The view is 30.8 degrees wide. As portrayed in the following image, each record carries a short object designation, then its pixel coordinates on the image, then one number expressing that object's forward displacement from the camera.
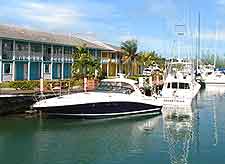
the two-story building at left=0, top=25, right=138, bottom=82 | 48.66
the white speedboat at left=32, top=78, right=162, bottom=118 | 32.03
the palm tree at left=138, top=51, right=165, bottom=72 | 93.04
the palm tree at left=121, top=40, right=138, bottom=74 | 84.56
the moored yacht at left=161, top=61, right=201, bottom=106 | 42.69
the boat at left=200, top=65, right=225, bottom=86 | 87.31
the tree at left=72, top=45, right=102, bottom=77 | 53.47
